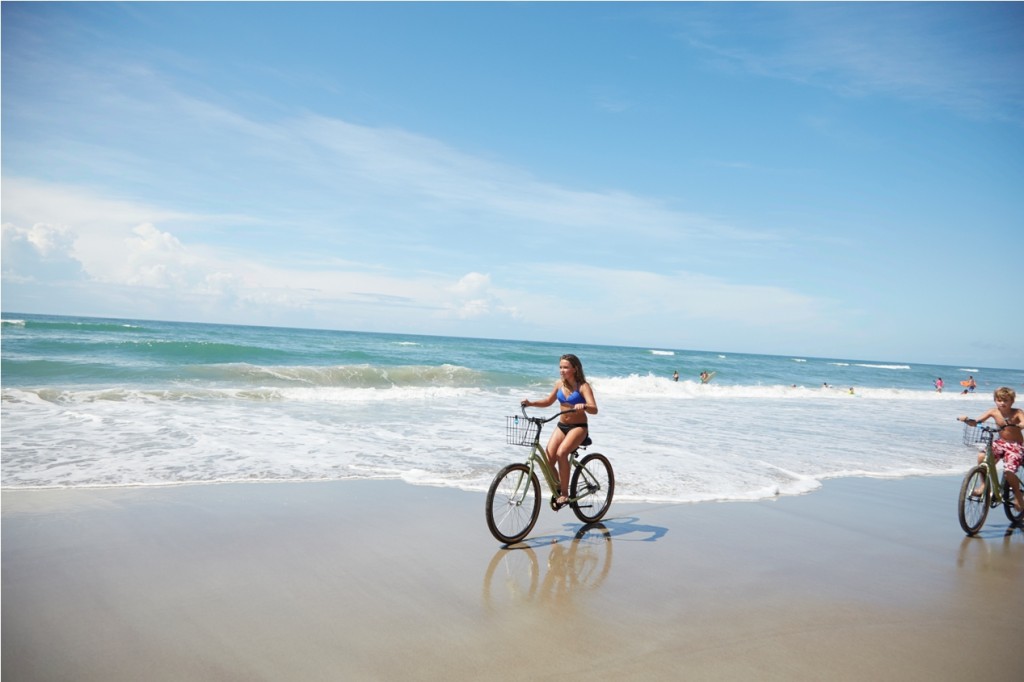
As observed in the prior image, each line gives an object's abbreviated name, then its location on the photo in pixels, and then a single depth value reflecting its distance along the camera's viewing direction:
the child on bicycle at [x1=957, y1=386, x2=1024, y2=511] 7.62
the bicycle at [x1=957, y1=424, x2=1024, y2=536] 7.37
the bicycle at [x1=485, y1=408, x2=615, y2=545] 6.25
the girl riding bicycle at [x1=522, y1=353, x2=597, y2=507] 6.68
